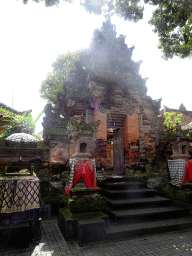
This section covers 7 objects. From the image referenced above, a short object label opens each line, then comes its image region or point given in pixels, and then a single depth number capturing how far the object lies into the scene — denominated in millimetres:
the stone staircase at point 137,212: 5051
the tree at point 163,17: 6660
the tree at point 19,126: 8258
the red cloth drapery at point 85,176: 5692
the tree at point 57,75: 20000
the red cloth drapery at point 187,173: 7382
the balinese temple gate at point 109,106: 9469
